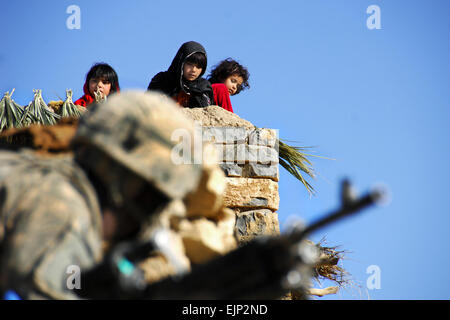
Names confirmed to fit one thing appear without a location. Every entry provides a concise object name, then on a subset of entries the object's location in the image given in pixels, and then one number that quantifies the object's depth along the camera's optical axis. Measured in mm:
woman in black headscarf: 11312
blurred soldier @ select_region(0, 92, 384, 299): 3975
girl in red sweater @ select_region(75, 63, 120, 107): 10273
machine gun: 3891
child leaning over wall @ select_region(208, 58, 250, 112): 12545
